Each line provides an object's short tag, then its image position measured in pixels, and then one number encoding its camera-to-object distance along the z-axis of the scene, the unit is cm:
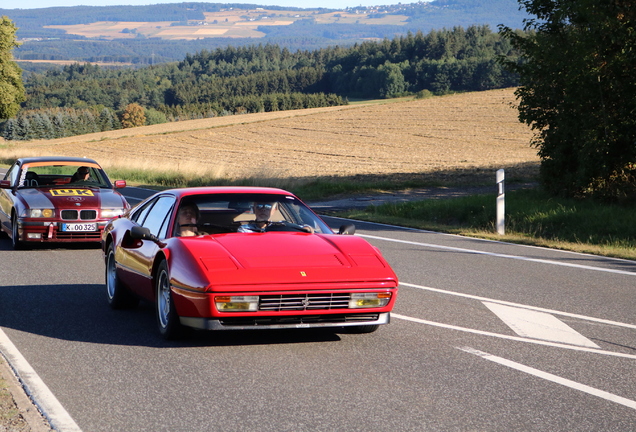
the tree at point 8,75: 7056
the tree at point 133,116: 15962
